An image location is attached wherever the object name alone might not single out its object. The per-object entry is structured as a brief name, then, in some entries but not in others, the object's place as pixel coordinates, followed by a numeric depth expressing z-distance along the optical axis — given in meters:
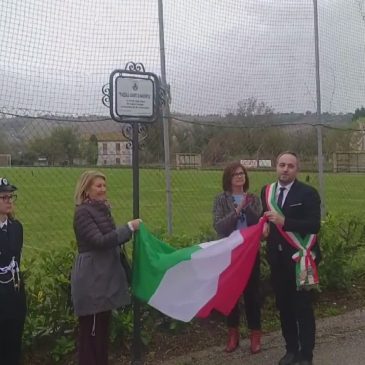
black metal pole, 4.84
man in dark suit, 4.83
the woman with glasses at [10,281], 4.09
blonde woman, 4.30
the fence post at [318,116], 7.88
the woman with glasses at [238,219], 5.21
